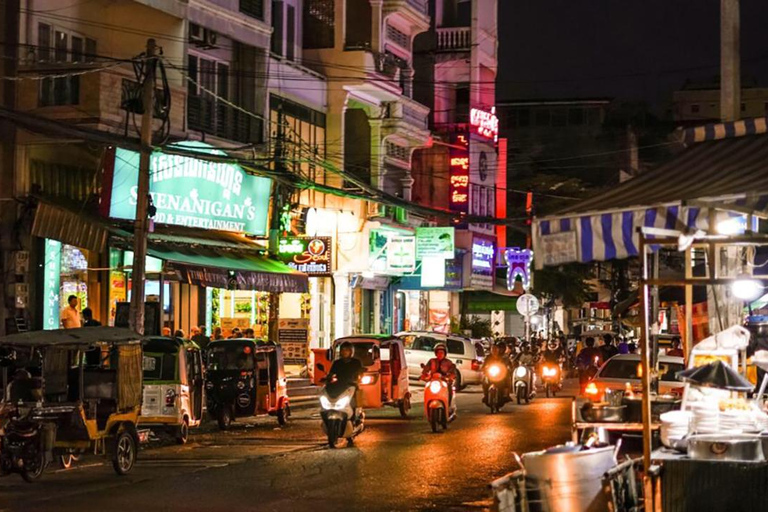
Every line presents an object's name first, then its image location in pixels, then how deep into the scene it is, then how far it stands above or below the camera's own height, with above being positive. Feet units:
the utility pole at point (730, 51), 50.11 +11.34
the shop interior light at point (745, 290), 43.65 +1.72
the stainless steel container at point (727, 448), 33.37 -2.90
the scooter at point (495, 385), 98.63 -3.69
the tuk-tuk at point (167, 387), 70.28 -2.84
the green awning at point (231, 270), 96.58 +5.42
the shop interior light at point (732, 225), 42.27 +4.02
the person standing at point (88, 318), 78.76 +1.07
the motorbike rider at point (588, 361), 93.30 -1.75
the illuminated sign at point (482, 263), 194.49 +11.59
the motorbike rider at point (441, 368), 80.02 -1.97
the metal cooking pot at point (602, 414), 41.19 -2.48
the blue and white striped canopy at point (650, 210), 36.65 +3.75
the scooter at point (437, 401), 77.77 -3.95
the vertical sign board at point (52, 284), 89.20 +3.60
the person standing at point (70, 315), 84.89 +1.35
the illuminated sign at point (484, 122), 190.90 +32.96
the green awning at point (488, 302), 211.00 +5.89
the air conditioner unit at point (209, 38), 107.86 +25.40
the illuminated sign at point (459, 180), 180.86 +22.41
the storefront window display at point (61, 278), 89.66 +4.14
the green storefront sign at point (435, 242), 159.02 +11.91
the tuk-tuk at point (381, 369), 89.97 -2.32
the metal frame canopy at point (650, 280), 32.83 +1.52
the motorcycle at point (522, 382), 110.73 -3.88
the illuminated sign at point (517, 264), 202.98 +11.79
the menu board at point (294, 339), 130.82 -0.28
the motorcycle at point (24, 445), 52.29 -4.58
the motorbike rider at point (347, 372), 68.64 -1.91
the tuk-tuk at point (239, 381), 82.33 -2.91
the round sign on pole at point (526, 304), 159.01 +4.21
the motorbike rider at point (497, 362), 99.50 -1.93
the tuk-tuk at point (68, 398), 52.95 -2.80
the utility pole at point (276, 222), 119.44 +10.94
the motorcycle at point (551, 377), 126.82 -3.99
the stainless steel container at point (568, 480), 33.19 -3.74
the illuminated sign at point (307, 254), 124.16 +8.08
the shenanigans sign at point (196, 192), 93.25 +11.68
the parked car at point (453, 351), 139.74 -1.56
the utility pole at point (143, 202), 77.77 +8.22
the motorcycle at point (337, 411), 67.82 -4.02
